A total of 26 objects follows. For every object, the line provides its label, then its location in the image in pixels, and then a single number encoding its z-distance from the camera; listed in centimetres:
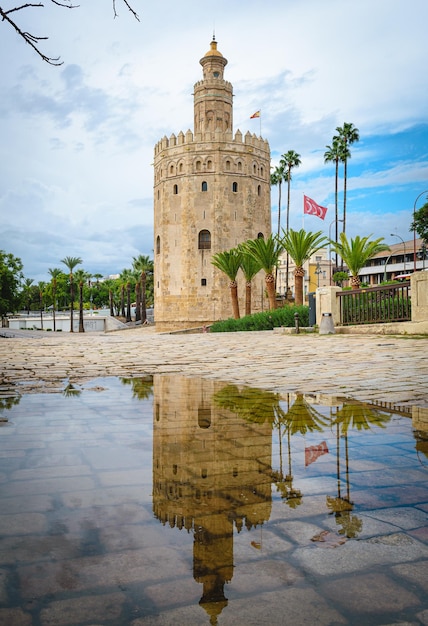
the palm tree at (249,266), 3732
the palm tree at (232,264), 3806
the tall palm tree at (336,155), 5556
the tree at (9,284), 5447
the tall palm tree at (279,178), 6584
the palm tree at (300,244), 2966
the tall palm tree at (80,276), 7782
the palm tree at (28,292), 10719
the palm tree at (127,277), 7776
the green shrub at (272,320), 2742
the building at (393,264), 7725
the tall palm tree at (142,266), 6988
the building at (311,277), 8800
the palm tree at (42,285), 11250
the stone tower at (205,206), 4553
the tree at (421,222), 4215
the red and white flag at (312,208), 3972
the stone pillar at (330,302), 2169
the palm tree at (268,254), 3306
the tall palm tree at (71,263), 7619
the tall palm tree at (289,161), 6394
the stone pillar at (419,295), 1711
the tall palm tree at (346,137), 5506
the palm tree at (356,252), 2798
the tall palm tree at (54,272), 9100
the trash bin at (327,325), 2053
